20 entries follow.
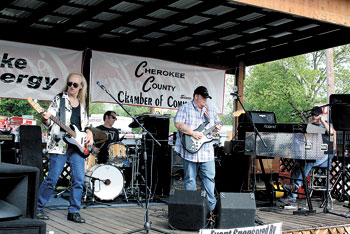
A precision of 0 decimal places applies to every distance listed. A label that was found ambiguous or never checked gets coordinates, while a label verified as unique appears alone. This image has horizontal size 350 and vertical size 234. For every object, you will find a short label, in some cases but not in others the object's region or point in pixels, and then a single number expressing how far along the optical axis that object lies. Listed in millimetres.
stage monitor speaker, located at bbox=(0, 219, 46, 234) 2771
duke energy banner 8922
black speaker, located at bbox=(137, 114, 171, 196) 9180
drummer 9055
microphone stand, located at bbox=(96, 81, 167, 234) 5485
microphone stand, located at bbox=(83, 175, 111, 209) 8164
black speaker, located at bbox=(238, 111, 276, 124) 9938
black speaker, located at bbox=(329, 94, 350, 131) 8273
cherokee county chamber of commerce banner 9898
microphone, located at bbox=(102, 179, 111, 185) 8342
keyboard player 8948
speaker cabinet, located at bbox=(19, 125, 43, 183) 6742
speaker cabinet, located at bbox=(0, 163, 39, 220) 2918
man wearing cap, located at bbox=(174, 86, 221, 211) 6645
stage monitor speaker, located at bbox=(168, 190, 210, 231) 5883
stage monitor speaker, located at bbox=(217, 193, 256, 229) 5939
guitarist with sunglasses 6039
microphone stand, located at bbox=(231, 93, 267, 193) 7210
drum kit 8320
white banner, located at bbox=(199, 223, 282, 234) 5094
